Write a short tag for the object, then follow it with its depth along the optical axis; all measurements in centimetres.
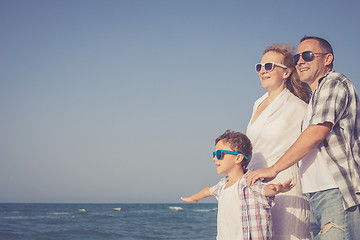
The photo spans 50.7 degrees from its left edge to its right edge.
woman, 271
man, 212
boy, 258
